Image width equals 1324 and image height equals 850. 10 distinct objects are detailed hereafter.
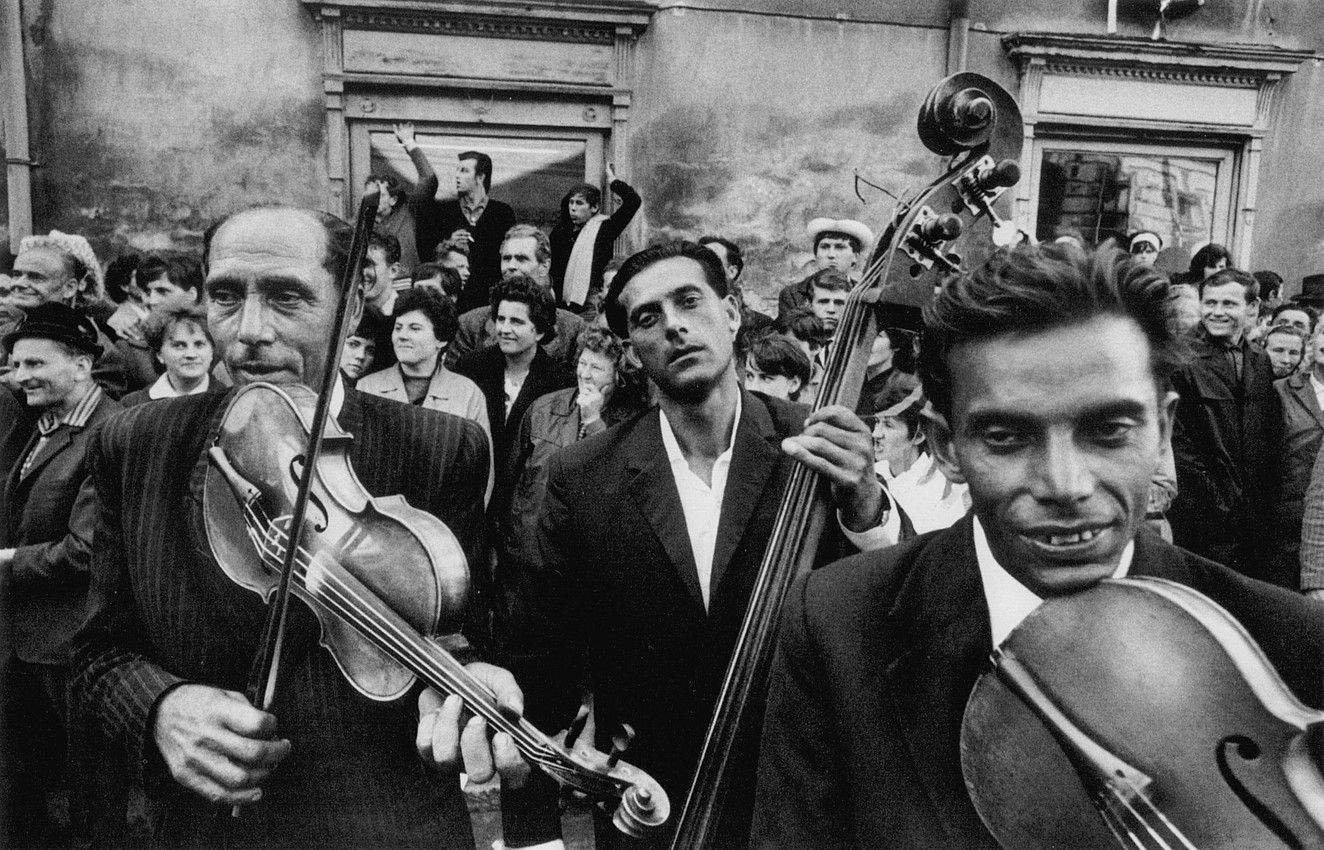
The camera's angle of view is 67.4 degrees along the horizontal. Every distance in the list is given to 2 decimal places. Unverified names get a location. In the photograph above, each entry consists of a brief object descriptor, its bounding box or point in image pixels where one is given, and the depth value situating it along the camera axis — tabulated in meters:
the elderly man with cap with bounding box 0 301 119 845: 2.34
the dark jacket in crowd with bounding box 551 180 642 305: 4.39
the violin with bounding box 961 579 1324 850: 1.25
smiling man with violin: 1.35
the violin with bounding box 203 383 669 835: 1.85
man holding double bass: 1.96
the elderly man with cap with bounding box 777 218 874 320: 3.85
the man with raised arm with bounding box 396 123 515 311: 3.58
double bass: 1.67
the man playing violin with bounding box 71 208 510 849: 1.88
